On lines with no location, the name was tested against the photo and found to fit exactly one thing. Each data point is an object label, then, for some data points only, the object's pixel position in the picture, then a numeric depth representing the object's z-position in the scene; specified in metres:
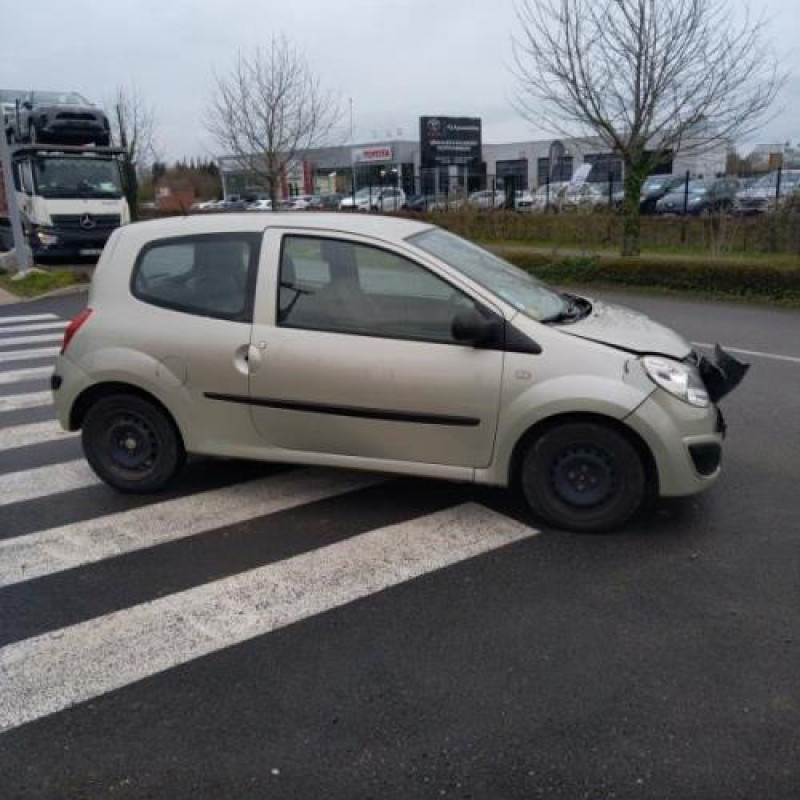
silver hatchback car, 4.30
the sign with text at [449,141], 40.56
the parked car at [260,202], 49.55
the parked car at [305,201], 45.00
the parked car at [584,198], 21.52
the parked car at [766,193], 17.69
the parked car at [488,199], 24.86
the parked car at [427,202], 25.79
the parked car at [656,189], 28.08
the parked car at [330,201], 44.16
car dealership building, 29.30
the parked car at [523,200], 24.80
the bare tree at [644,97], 16.30
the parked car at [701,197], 20.05
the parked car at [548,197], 23.59
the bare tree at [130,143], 31.42
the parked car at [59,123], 20.28
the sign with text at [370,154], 57.34
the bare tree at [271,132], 25.69
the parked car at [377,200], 36.00
